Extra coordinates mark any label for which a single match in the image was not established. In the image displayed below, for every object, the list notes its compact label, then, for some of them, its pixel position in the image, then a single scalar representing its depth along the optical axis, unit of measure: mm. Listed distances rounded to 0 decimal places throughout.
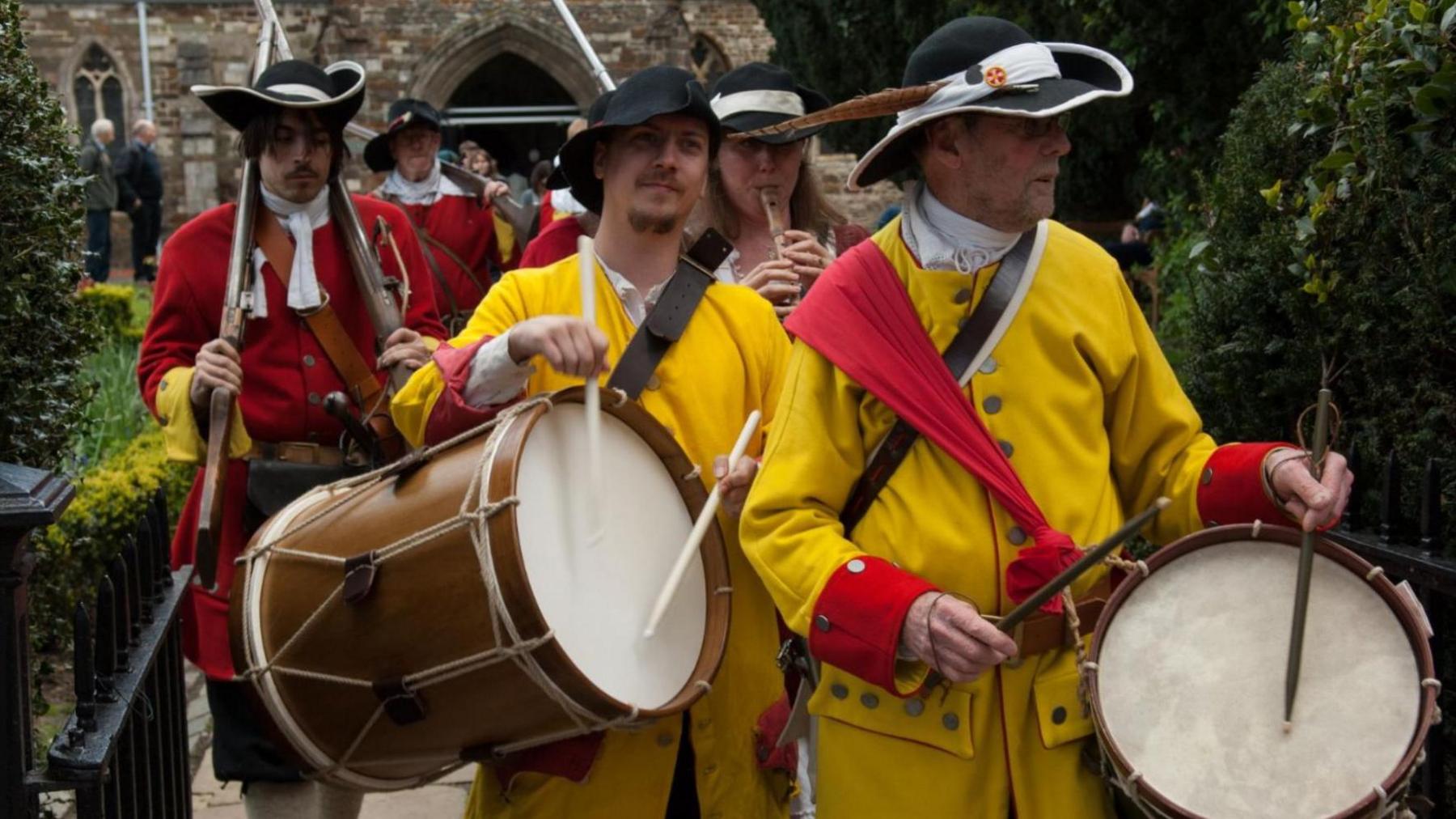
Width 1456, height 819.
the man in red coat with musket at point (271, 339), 4266
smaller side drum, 2307
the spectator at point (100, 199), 20078
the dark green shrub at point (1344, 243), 3340
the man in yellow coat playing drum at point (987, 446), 2668
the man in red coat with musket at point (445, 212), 8281
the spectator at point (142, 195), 23469
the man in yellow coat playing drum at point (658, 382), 3123
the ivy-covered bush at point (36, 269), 3301
